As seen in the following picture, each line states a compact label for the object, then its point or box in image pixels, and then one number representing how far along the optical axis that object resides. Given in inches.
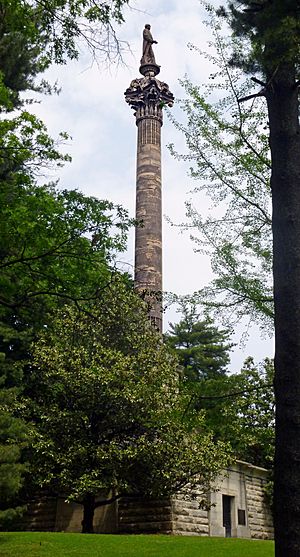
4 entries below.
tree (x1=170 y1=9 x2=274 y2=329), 418.0
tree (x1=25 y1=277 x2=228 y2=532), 777.6
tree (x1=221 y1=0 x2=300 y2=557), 228.5
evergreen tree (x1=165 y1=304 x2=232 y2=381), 1768.0
